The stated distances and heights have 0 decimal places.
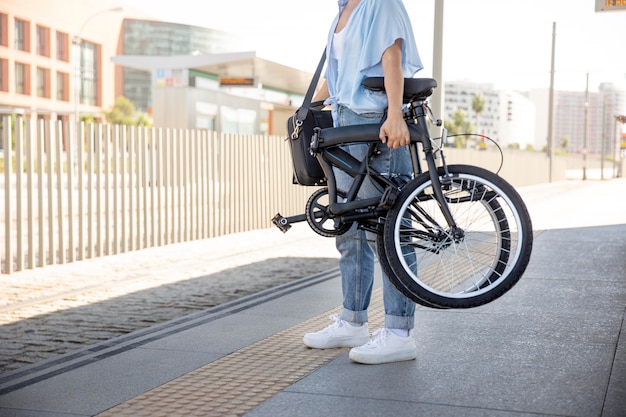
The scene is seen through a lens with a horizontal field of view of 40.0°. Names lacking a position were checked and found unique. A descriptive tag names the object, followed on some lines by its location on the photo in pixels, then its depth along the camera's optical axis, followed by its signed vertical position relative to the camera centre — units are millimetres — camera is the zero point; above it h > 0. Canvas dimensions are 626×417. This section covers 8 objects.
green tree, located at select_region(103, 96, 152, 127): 67688 +3077
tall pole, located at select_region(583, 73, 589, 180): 49894 +778
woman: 3783 +267
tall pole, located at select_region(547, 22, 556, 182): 39438 +2374
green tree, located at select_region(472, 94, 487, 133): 135500 +8308
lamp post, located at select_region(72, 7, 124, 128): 70438 +7108
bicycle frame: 3742 -21
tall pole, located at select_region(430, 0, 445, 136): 10633 +1317
